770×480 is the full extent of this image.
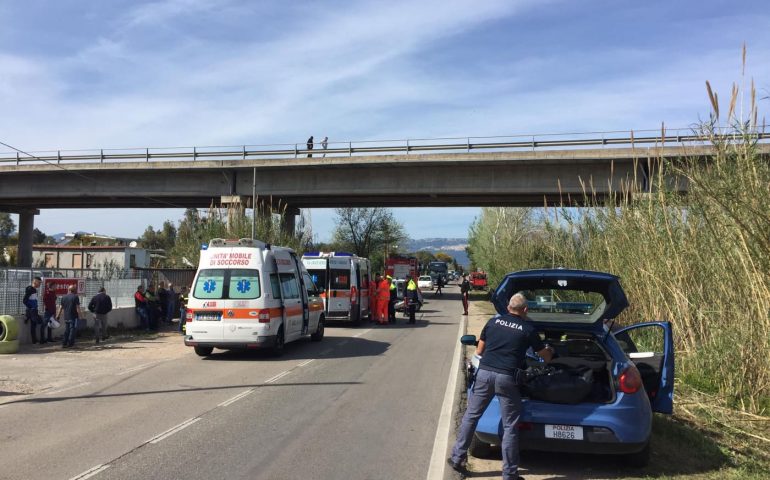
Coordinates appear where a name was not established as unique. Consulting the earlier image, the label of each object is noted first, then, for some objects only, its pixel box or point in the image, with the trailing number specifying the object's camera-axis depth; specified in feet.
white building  185.06
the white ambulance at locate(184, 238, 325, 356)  45.42
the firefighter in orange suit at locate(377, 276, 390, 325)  79.56
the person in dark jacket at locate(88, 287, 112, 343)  57.47
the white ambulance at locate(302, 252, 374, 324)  74.43
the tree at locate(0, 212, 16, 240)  347.85
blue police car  19.26
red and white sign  60.18
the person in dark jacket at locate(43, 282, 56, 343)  57.00
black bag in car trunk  19.99
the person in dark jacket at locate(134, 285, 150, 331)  69.92
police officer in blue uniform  18.54
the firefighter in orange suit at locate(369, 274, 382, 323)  80.74
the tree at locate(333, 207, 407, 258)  240.32
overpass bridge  106.52
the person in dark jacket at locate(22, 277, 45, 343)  54.80
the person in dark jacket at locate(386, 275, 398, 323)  79.97
